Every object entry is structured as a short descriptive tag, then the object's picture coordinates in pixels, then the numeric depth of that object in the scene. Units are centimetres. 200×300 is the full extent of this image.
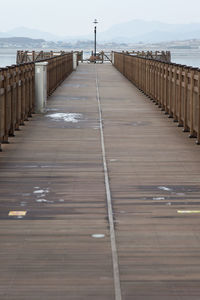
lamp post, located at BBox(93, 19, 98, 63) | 7393
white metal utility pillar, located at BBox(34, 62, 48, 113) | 1581
